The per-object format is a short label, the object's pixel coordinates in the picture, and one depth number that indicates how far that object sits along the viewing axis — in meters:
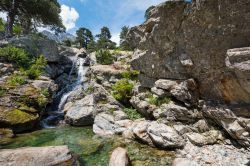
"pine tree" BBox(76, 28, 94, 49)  58.44
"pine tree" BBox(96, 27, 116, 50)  49.94
